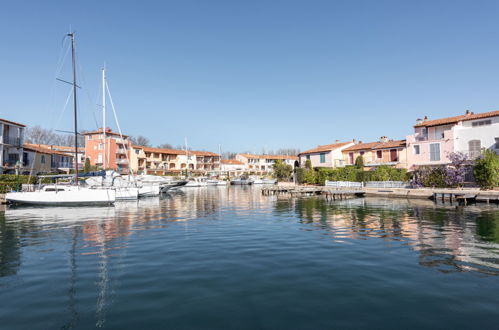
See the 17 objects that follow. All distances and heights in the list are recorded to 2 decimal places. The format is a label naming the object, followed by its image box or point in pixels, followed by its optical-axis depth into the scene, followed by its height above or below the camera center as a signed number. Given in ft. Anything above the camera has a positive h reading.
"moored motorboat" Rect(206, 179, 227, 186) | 267.06 -7.75
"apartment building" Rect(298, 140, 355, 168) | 203.92 +12.27
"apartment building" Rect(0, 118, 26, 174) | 145.07 +17.95
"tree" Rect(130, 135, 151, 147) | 417.86 +50.71
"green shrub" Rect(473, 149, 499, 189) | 104.94 -0.81
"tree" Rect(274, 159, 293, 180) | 242.97 +1.58
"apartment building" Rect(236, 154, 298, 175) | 388.78 +15.39
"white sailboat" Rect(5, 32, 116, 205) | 94.79 -5.83
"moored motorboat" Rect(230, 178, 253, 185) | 286.60 -7.69
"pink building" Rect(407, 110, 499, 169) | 123.13 +14.21
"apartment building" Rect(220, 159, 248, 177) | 375.66 +8.97
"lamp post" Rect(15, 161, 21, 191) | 110.27 -0.90
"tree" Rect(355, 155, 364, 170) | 175.71 +5.48
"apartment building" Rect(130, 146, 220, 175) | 288.71 +15.93
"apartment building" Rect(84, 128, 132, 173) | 251.80 +24.50
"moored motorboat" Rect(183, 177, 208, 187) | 249.53 -6.44
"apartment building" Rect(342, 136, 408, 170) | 165.78 +10.98
